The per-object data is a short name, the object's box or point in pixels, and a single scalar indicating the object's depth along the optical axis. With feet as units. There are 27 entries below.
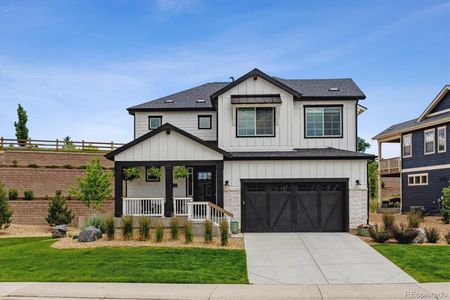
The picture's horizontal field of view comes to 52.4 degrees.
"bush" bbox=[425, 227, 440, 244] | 55.72
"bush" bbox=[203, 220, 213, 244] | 54.85
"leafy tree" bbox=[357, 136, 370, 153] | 238.80
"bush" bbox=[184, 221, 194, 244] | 54.75
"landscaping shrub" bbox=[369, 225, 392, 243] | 55.88
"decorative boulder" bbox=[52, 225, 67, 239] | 66.74
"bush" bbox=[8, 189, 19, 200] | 96.73
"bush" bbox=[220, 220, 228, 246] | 53.67
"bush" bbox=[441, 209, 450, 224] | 77.79
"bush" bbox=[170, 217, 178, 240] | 56.70
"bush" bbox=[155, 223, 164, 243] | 55.42
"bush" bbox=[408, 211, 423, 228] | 60.54
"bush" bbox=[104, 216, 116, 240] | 57.52
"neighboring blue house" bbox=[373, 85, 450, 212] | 96.99
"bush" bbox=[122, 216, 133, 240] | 57.11
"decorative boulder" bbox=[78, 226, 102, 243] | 56.90
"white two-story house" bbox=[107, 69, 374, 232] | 66.85
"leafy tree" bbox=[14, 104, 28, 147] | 143.43
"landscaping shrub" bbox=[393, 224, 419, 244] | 55.01
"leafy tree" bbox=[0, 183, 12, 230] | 77.97
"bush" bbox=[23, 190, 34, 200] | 97.55
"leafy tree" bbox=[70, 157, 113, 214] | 77.87
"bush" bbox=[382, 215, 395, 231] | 57.85
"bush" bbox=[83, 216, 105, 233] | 62.23
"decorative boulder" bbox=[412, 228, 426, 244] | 55.36
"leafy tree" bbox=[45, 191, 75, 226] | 83.53
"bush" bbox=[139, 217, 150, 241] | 56.80
